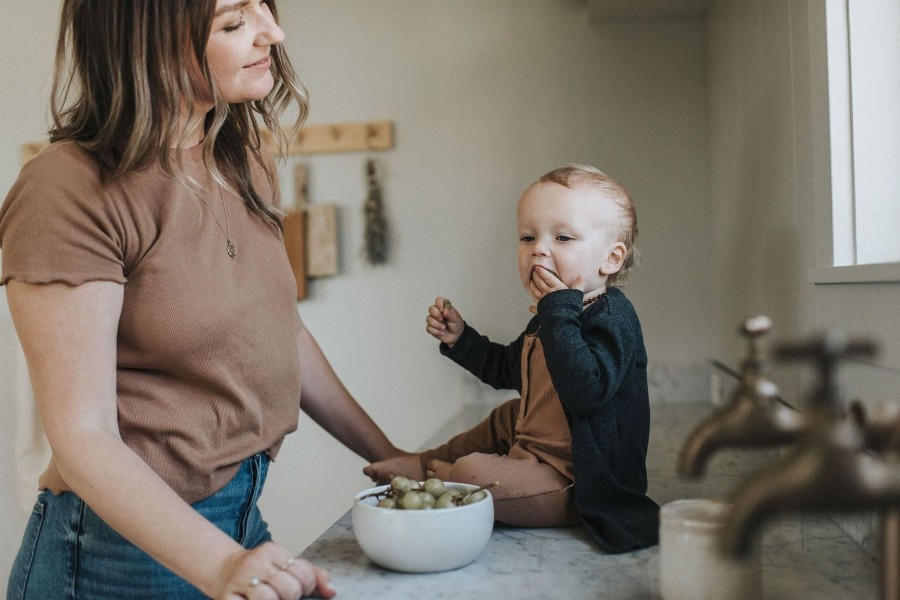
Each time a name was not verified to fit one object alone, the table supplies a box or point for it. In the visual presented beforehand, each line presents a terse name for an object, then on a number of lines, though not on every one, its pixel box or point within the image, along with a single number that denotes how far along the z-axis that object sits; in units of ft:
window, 3.16
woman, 2.48
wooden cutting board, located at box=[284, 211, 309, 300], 7.70
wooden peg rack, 7.71
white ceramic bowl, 2.63
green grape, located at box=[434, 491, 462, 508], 2.73
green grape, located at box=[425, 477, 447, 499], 2.84
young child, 3.05
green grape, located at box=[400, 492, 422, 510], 2.71
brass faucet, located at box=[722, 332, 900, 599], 1.10
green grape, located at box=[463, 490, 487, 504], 2.79
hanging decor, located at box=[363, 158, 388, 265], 7.64
